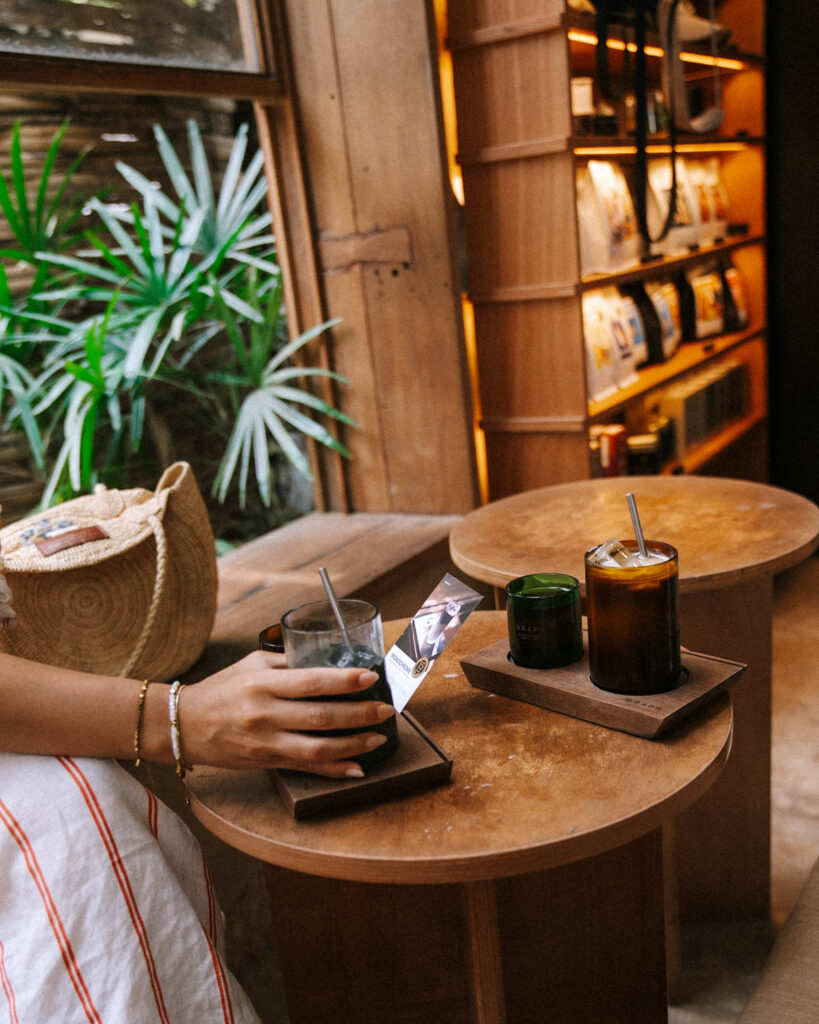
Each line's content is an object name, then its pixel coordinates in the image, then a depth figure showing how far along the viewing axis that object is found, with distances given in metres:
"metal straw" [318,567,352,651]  0.90
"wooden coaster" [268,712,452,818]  0.88
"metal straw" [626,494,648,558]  0.98
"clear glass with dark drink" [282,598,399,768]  0.91
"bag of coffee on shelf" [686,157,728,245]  3.47
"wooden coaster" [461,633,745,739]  0.95
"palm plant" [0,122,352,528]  2.40
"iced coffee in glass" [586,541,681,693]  0.97
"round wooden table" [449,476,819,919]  1.56
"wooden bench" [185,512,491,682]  2.01
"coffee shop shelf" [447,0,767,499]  2.40
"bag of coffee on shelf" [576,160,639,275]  2.68
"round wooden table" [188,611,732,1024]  0.83
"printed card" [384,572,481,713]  0.94
